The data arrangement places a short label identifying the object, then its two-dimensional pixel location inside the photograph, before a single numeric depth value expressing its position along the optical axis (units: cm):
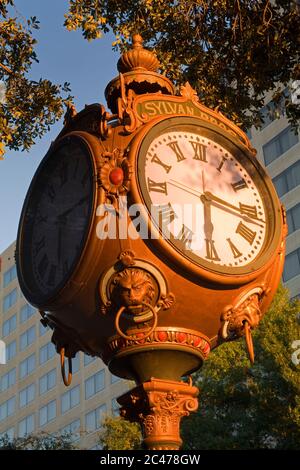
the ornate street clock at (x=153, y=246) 333
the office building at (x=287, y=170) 3562
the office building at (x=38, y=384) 4931
